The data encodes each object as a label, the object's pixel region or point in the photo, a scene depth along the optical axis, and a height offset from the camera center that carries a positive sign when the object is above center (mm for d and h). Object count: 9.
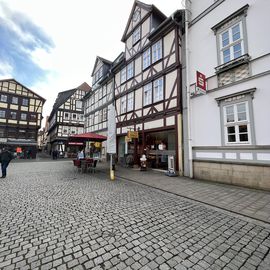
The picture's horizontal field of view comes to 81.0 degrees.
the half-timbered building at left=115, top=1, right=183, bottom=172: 10048 +4998
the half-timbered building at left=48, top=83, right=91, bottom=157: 33031 +6866
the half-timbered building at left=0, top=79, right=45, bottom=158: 27297 +5998
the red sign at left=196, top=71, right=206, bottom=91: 7823 +3663
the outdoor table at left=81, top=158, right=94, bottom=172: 10810 -713
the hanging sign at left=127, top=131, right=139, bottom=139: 11797 +1362
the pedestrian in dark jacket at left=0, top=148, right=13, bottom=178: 8905 -446
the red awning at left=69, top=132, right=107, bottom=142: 10686 +975
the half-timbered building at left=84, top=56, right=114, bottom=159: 18842 +6794
